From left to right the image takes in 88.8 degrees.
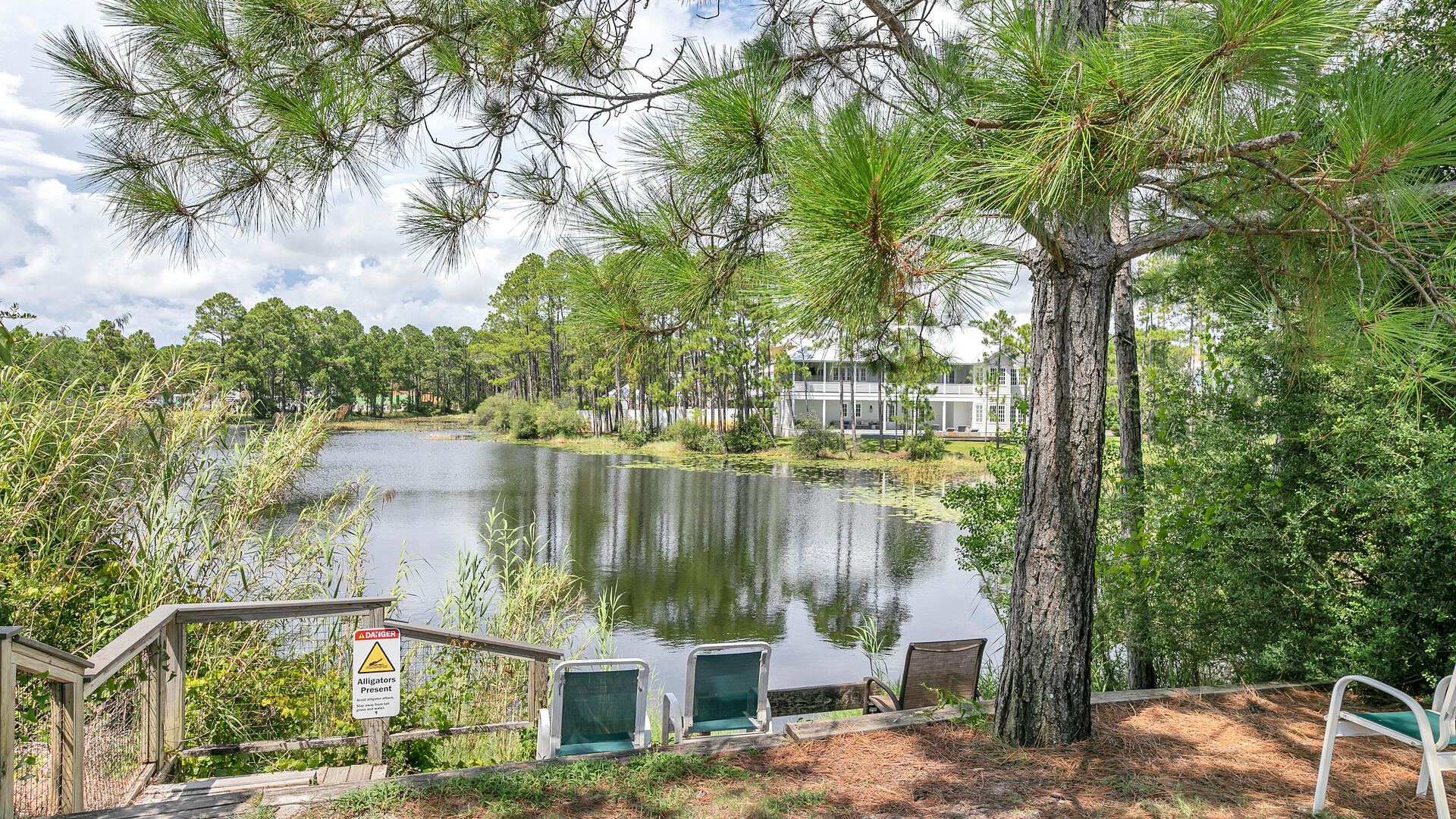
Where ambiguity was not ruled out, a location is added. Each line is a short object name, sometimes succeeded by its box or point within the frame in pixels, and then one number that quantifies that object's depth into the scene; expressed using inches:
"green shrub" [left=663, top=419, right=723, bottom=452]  1088.8
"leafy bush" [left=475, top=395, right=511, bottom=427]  1459.3
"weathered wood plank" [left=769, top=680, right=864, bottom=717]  173.3
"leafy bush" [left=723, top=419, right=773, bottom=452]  1095.0
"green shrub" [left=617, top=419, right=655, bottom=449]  1168.8
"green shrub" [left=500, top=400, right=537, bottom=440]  1315.2
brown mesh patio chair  153.9
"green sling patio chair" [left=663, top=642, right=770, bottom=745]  135.9
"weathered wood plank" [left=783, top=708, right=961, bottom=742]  131.1
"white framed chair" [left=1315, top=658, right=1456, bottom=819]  90.2
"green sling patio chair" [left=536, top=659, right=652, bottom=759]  124.2
